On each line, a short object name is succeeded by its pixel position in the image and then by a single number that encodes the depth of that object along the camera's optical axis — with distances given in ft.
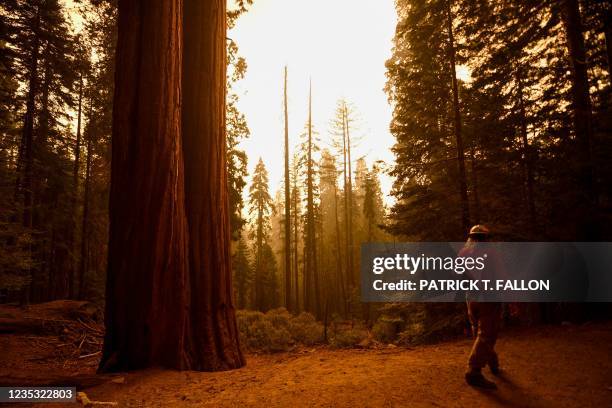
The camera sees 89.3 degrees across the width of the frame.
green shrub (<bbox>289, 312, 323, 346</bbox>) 37.14
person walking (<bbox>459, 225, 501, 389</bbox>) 13.82
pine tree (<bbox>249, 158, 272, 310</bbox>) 134.72
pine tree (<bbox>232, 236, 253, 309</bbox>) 123.03
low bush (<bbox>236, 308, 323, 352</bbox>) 29.39
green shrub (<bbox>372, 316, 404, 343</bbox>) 43.45
